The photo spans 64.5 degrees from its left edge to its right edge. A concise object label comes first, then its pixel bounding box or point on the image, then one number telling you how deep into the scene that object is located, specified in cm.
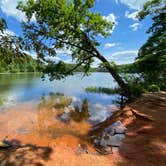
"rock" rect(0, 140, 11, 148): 385
